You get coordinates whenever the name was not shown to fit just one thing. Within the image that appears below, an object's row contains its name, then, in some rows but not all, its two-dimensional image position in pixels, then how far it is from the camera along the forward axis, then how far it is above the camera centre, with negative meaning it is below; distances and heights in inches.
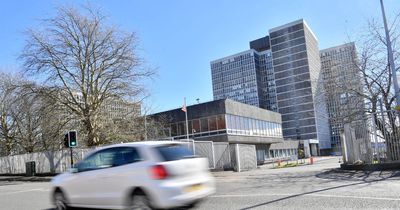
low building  1787.6 +128.4
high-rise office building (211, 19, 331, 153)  4726.9 +962.5
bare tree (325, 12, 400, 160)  830.5 +110.9
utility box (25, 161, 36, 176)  1312.7 -13.9
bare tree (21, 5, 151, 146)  1274.6 +282.0
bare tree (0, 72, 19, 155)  1846.7 +208.7
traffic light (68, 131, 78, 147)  899.4 +47.2
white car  320.8 -18.0
